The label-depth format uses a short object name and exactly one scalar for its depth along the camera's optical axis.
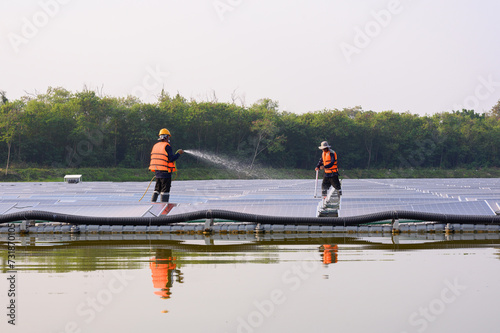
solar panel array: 15.77
